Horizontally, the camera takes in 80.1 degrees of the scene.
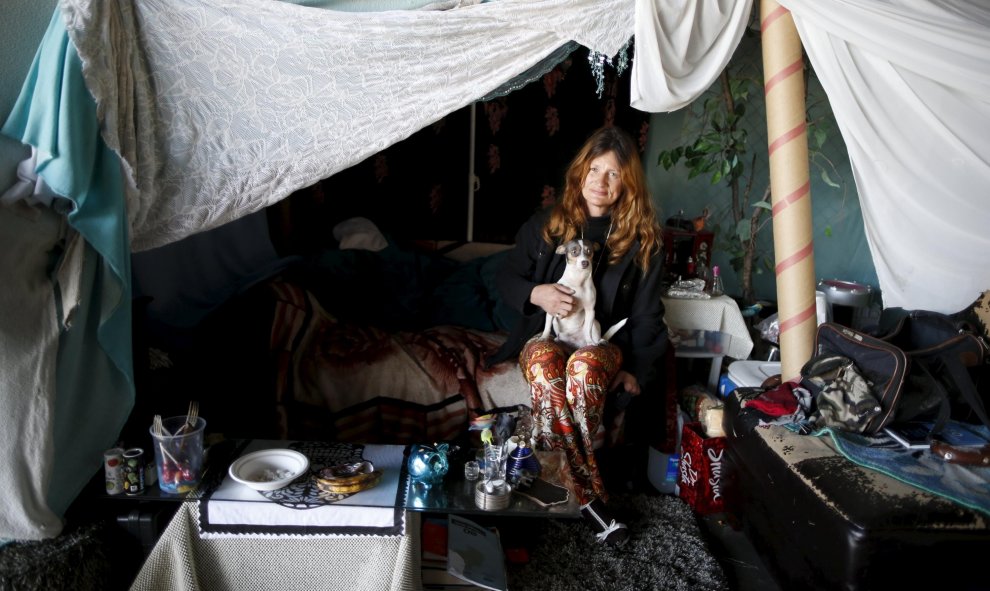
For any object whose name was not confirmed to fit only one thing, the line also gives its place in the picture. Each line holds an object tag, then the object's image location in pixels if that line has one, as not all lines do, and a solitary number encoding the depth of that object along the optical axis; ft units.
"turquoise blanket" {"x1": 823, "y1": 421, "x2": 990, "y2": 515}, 4.76
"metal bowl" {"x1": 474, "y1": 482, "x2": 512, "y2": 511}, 4.98
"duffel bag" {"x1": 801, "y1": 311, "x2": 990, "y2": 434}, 5.50
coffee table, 4.90
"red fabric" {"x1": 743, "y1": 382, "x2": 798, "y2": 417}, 5.97
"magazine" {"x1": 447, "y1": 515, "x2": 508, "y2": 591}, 5.12
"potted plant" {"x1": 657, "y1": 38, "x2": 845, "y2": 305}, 8.87
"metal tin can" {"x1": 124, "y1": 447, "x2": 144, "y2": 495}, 4.87
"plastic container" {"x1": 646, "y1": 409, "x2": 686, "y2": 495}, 7.41
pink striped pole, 5.96
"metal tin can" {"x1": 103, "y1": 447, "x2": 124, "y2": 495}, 4.83
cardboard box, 6.86
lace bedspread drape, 4.91
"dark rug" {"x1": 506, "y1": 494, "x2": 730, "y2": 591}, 5.71
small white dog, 6.66
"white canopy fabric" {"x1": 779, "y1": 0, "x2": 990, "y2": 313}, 5.41
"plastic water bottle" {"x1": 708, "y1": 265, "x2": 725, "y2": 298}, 8.64
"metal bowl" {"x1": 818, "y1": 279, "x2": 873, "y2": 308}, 8.71
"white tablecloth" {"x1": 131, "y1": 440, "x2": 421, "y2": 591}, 4.78
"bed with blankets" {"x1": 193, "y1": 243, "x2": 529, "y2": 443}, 7.25
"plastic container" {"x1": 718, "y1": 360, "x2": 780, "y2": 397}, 7.34
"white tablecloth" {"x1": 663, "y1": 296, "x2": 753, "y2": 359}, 8.30
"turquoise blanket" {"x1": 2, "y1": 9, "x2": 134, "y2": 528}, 4.39
